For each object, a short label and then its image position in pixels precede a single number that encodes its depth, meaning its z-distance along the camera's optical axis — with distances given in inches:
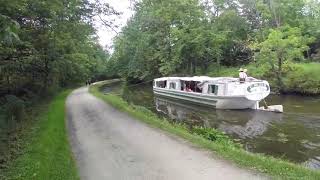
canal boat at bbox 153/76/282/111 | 742.9
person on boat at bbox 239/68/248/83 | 766.8
